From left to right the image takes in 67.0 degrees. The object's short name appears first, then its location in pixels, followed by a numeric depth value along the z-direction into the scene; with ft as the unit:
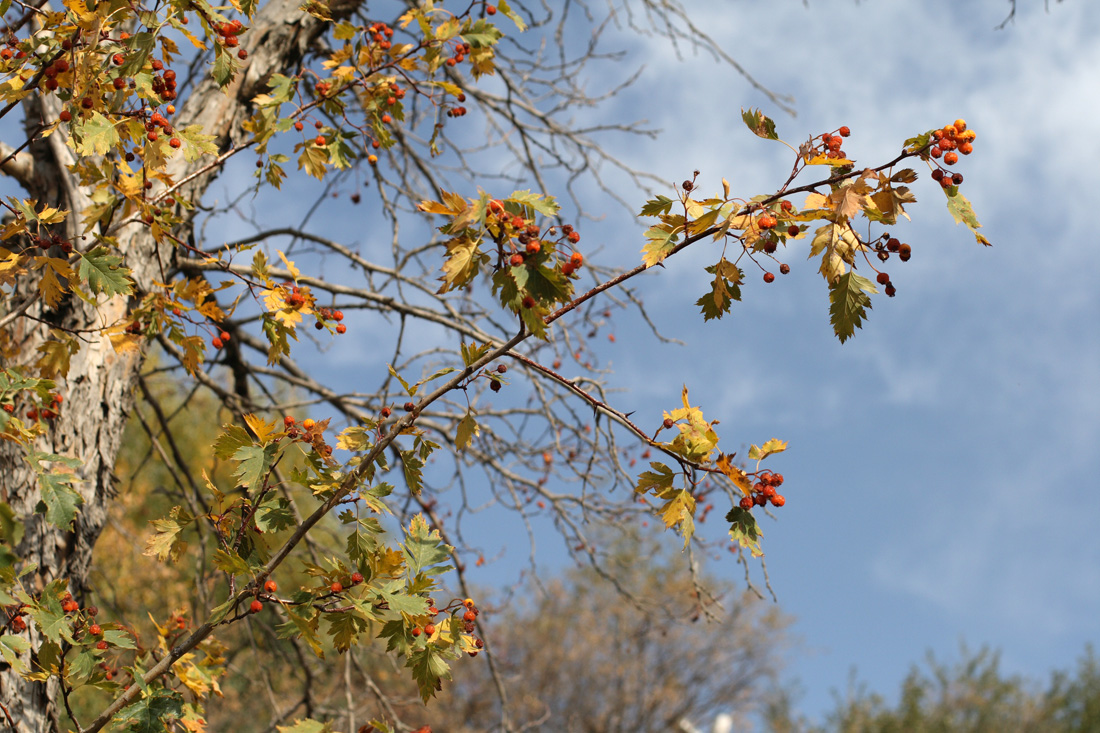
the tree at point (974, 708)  57.11
